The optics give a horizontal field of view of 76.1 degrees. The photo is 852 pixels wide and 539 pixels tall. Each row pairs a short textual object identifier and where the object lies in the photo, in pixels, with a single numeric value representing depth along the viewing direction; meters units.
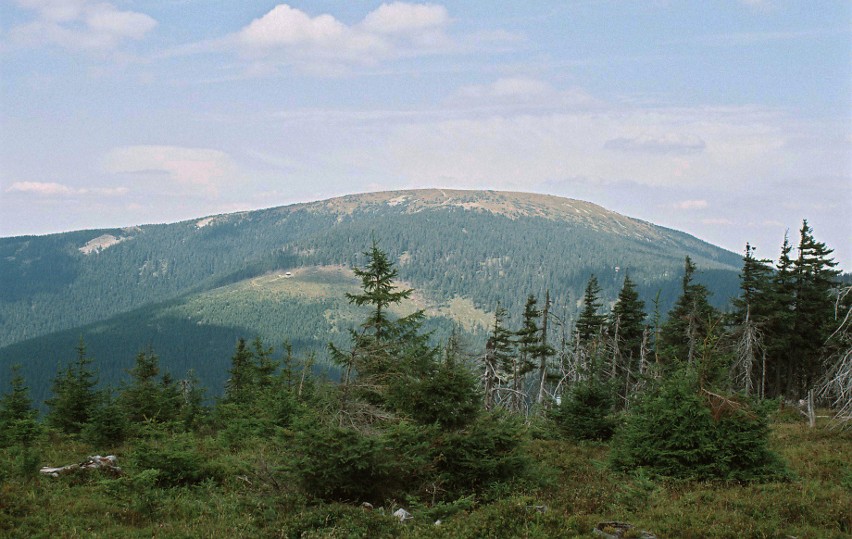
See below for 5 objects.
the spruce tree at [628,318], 42.81
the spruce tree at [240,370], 41.08
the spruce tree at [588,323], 43.78
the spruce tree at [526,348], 38.22
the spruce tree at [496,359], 36.03
